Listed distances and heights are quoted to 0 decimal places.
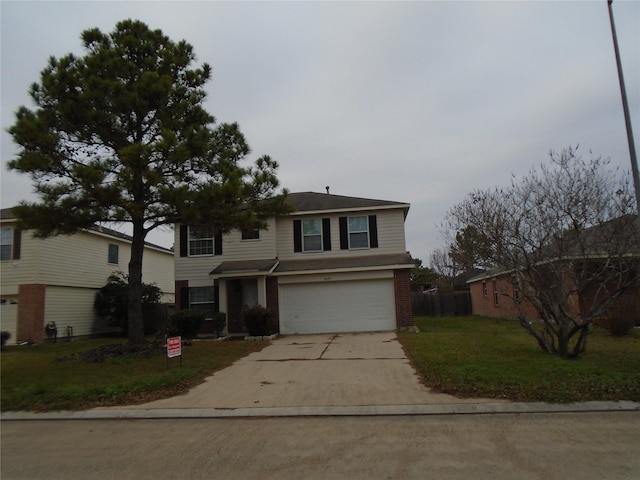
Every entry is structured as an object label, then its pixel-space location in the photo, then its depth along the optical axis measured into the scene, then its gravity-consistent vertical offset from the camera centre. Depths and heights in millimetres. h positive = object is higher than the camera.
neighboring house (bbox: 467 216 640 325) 10977 +1045
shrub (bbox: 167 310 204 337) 18312 -262
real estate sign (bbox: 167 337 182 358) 10173 -659
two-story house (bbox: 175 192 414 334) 19047 +1643
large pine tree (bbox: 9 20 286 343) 11578 +4368
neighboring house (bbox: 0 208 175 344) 19016 +1756
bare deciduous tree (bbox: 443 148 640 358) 10670 +1402
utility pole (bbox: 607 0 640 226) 8531 +3212
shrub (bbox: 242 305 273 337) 17359 -284
